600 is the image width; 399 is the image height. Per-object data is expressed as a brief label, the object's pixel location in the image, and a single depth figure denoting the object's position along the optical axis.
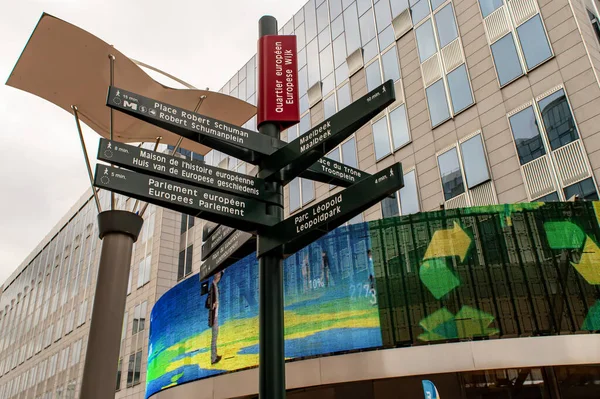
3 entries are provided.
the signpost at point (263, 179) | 5.76
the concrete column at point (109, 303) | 8.12
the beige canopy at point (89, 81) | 9.72
